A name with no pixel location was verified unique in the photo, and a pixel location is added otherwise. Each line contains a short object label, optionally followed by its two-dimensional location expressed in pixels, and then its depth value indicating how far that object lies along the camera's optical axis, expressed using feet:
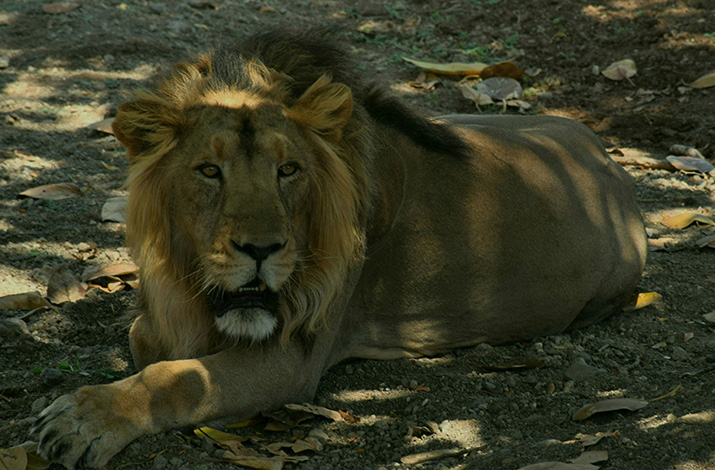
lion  21.06
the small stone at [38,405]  21.97
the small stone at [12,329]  25.25
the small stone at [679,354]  27.32
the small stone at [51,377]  23.02
